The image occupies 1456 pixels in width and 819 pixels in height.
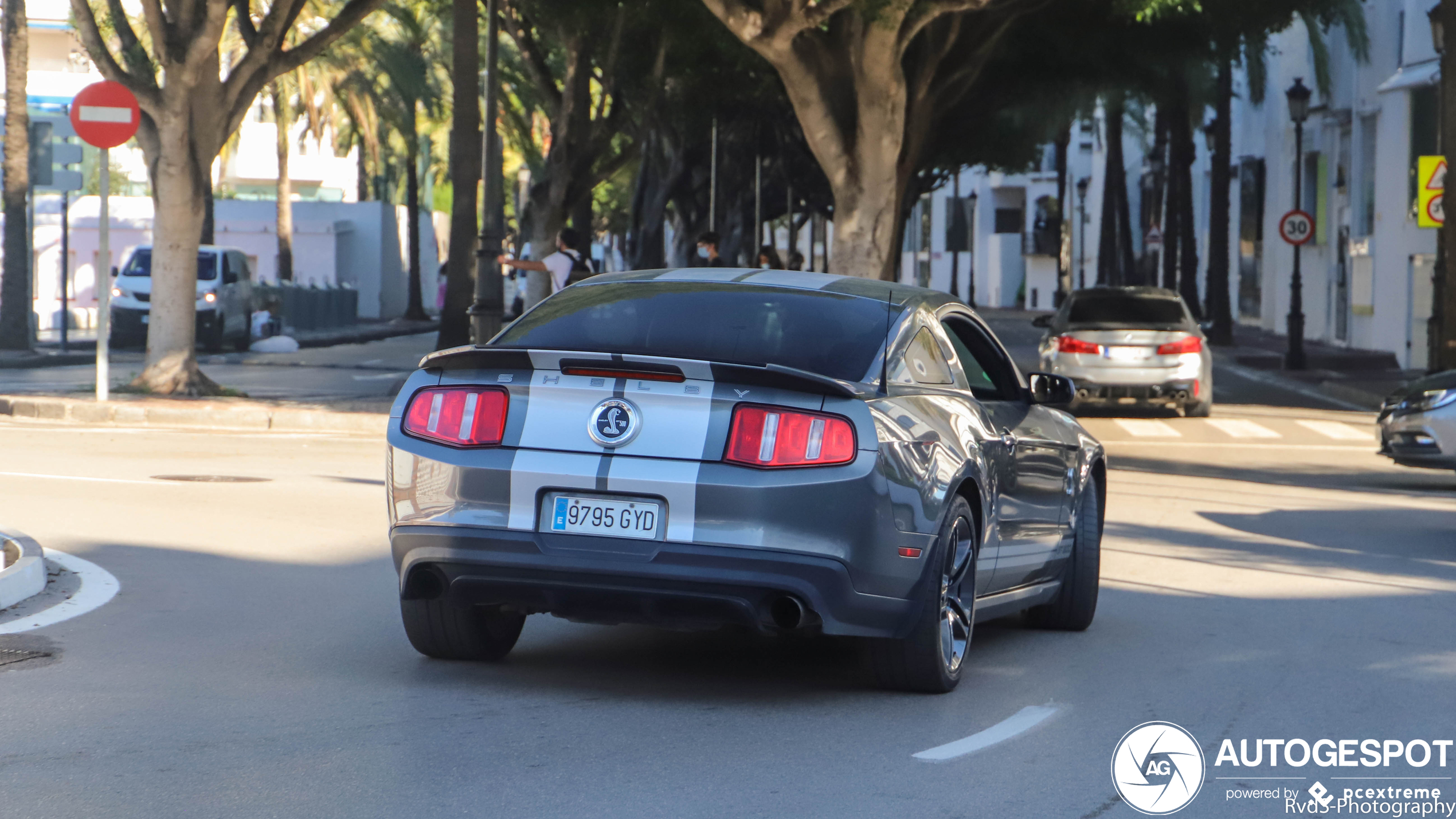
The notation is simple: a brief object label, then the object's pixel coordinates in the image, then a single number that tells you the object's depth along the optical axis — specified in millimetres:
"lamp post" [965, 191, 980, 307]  76425
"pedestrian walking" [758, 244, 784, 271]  36594
